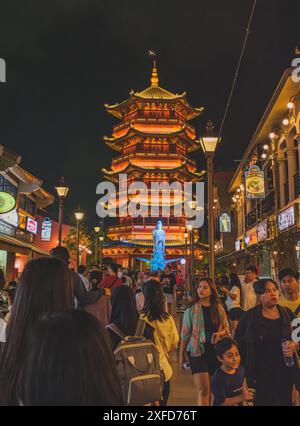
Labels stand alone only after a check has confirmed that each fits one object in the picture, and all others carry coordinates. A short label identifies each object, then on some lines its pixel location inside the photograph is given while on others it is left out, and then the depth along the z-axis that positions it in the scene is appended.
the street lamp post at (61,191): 17.86
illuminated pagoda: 60.31
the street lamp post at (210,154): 9.88
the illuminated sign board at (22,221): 31.44
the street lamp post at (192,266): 20.53
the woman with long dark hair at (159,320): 5.27
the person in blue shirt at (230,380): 4.09
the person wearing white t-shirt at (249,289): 9.28
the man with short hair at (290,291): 5.18
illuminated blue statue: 52.28
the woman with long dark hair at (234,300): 9.27
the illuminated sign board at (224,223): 40.75
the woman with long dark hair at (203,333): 5.28
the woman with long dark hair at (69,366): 1.67
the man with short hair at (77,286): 5.54
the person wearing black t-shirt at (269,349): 4.18
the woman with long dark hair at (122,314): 5.19
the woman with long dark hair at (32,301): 2.36
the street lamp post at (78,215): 22.79
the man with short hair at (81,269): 10.78
